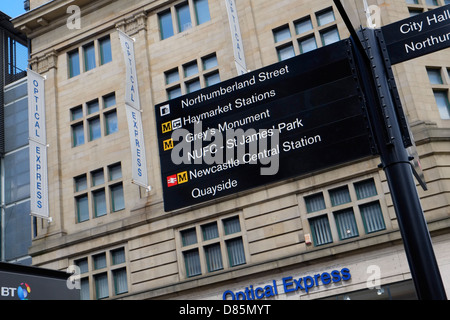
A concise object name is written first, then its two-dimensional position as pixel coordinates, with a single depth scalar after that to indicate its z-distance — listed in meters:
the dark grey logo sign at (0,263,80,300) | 6.26
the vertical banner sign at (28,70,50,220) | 28.50
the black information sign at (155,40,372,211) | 6.71
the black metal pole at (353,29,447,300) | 5.21
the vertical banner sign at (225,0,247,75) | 24.38
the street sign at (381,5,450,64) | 6.64
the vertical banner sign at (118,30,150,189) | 25.86
